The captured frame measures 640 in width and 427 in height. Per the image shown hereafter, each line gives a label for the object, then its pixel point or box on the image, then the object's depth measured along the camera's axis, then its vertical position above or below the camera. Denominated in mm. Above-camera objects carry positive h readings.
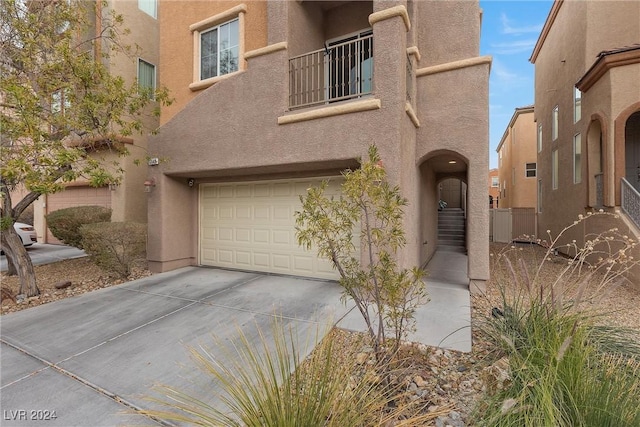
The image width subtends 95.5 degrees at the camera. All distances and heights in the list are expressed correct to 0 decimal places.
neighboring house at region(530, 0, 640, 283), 7488 +3147
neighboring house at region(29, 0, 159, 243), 10047 +2839
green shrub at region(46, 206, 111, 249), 9188 -145
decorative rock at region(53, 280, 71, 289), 6925 -1656
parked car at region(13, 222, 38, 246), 11556 -718
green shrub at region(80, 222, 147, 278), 6980 -701
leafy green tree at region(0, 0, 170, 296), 5133 +2323
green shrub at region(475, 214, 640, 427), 1939 -1218
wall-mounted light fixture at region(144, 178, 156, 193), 7859 +872
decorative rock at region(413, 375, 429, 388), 3032 -1770
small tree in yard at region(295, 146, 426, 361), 2865 -214
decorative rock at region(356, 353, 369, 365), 3383 -1714
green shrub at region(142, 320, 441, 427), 1847 -1245
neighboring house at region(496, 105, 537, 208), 20547 +4015
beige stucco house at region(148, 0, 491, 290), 5664 +2057
